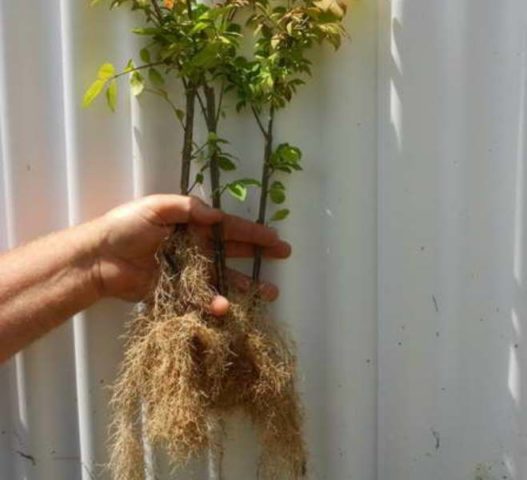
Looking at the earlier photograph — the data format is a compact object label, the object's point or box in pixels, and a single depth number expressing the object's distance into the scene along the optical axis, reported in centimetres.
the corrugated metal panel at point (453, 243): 121
